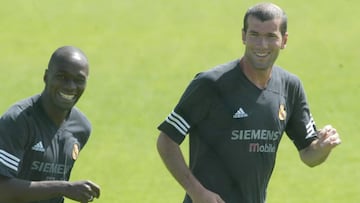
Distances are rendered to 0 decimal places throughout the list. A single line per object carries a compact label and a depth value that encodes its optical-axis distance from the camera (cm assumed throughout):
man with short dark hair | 1603
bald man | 1523
